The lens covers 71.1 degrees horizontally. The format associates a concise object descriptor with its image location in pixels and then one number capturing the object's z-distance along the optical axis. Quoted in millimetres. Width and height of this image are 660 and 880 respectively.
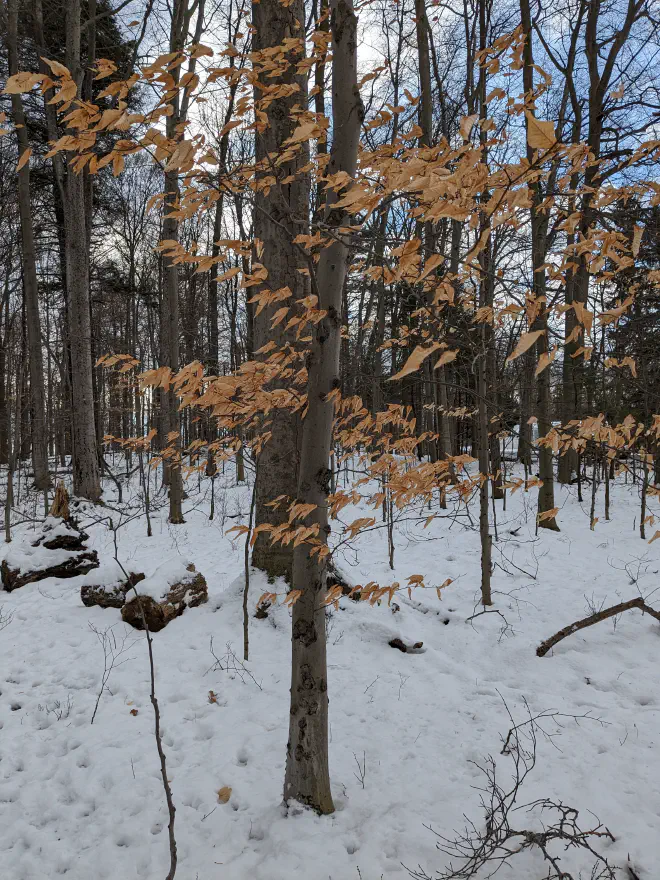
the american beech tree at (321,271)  1576
